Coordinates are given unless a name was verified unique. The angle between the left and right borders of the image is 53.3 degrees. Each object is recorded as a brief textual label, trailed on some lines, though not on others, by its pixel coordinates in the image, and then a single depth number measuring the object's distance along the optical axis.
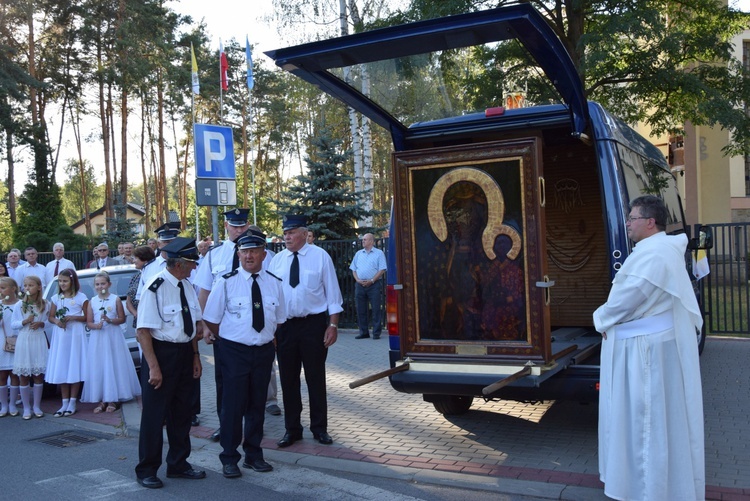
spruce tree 17.03
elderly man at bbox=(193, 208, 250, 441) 7.29
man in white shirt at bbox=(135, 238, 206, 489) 5.88
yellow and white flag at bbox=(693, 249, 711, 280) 9.80
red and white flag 33.12
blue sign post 10.16
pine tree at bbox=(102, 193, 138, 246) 28.78
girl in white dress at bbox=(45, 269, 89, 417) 9.05
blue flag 35.66
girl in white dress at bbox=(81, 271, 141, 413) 9.08
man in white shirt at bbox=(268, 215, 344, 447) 6.89
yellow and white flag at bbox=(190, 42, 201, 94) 32.56
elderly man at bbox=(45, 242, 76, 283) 14.92
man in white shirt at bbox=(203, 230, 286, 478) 6.09
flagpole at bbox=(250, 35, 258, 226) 35.69
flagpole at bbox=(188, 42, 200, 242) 32.56
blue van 5.92
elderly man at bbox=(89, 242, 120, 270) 14.70
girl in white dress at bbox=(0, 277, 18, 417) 9.07
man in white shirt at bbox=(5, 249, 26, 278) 14.48
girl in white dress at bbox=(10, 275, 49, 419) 8.95
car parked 9.97
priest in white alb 4.71
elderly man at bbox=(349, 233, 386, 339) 14.22
